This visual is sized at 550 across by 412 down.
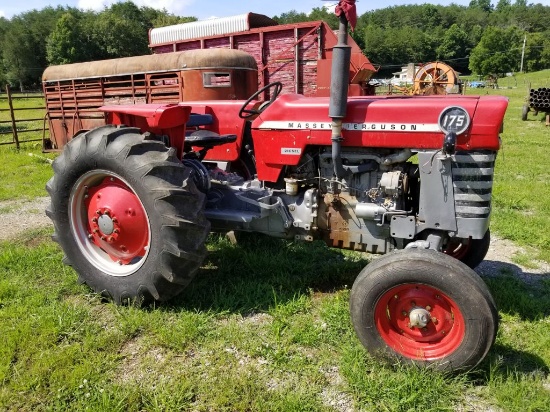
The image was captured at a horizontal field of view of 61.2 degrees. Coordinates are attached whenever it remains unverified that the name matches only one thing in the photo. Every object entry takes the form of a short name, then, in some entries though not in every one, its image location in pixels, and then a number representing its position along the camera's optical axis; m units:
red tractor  2.50
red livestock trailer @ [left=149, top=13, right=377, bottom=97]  8.80
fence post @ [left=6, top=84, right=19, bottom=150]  10.58
